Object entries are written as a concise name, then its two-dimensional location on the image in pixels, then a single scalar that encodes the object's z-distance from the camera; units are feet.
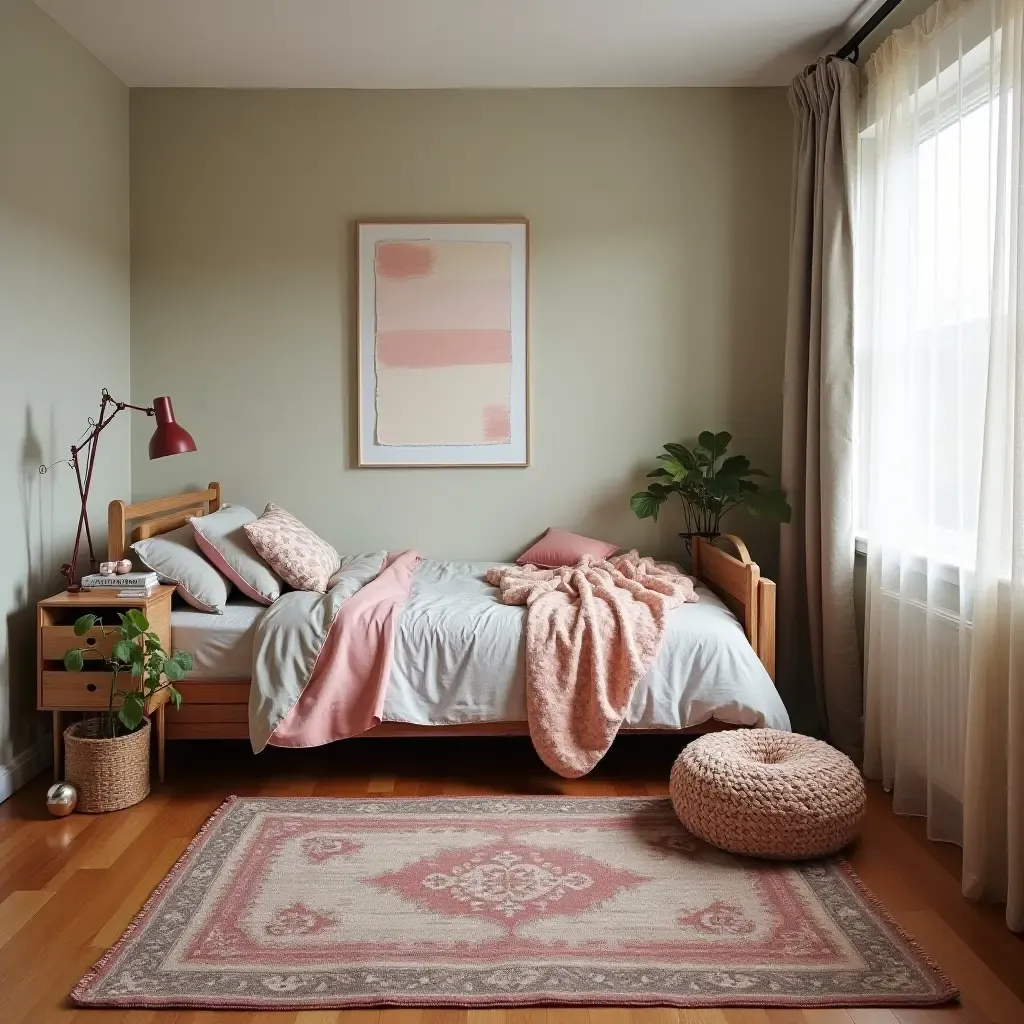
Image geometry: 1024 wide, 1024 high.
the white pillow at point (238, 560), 11.04
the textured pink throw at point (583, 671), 10.12
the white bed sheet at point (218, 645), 10.52
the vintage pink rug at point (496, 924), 6.61
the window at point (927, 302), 8.66
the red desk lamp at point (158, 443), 10.91
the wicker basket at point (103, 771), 9.72
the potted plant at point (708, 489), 12.27
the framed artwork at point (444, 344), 13.66
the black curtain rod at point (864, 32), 10.69
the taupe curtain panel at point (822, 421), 11.51
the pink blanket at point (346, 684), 10.21
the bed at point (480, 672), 10.21
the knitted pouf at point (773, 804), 8.31
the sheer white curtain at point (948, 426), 7.64
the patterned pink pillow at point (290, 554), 11.17
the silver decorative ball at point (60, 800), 9.50
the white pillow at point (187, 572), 10.75
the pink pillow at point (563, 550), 13.21
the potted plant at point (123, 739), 9.61
